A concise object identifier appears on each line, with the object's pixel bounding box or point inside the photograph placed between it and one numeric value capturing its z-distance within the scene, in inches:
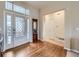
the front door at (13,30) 80.5
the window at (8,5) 77.4
